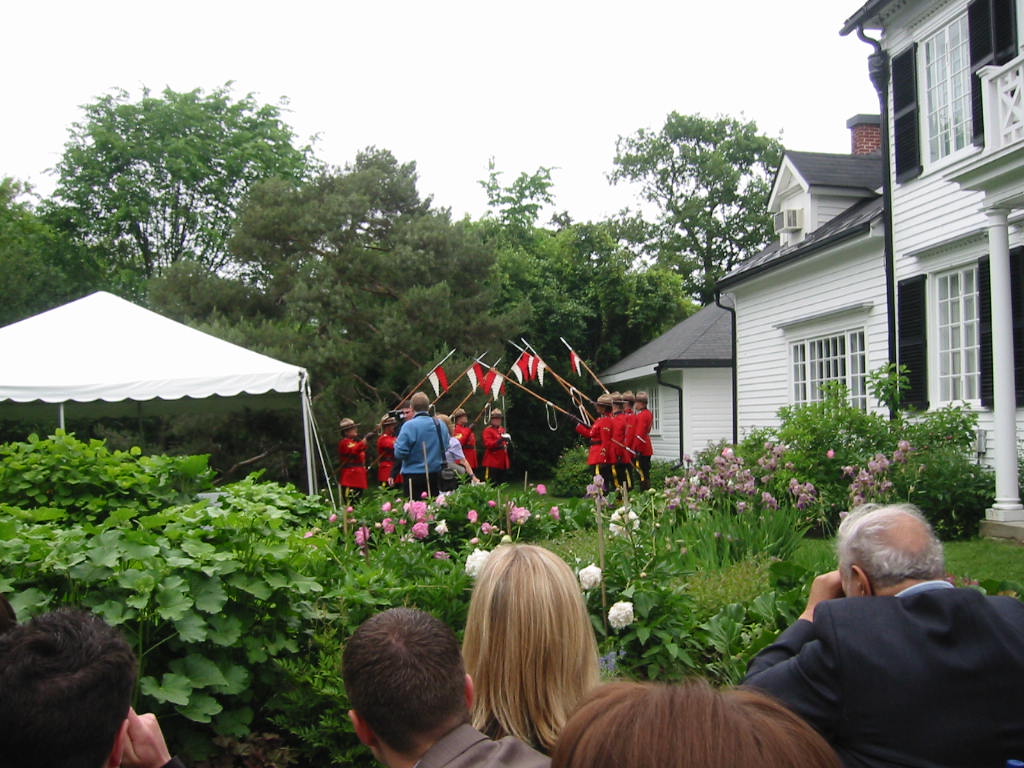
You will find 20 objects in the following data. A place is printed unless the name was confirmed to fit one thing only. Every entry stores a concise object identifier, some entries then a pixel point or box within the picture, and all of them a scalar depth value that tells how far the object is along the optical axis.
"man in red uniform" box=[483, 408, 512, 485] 16.00
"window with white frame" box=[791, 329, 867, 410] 14.63
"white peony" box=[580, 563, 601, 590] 3.93
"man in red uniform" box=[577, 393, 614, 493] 14.05
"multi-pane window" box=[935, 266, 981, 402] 11.60
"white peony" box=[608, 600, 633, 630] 3.75
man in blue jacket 10.08
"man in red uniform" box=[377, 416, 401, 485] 13.64
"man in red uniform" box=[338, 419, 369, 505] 13.55
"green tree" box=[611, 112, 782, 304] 44.53
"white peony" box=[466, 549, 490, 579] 4.07
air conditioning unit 16.80
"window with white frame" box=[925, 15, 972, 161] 11.62
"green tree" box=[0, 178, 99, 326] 28.61
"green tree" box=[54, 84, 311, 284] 33.12
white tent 10.23
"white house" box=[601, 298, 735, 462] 22.08
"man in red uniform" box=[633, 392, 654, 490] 13.62
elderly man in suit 1.96
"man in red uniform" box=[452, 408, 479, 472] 15.12
